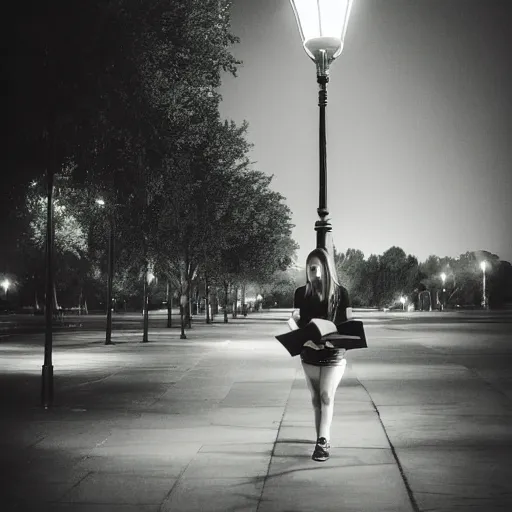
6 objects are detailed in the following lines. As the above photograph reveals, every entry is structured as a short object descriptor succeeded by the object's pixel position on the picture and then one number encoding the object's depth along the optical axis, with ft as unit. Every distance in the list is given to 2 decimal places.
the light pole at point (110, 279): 100.32
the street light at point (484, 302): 412.65
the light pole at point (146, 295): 105.19
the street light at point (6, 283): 297.74
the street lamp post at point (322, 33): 29.81
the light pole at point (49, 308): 43.11
